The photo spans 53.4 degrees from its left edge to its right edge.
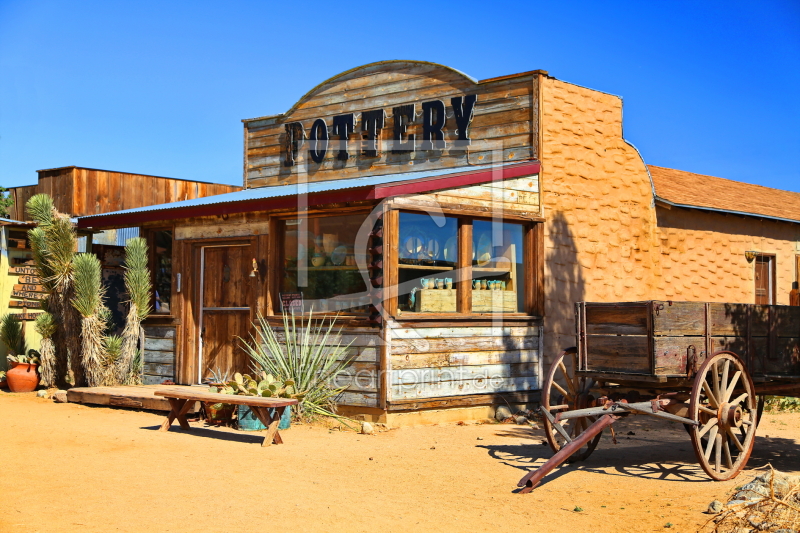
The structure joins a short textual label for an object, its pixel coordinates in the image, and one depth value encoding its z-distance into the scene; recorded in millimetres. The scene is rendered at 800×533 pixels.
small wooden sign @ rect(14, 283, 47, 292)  13640
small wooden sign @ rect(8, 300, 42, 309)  13539
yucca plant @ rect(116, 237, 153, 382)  11734
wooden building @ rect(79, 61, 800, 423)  9766
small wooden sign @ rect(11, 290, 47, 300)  13634
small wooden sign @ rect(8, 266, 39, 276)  13680
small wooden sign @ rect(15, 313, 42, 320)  13516
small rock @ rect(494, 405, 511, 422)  10289
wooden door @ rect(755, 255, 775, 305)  14594
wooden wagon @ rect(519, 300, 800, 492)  6355
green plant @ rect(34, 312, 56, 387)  11812
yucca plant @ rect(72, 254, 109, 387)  11352
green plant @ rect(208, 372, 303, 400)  8898
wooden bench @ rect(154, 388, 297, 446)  7977
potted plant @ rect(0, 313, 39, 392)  12258
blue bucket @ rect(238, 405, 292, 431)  8969
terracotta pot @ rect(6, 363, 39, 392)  12238
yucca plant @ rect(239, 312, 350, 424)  9641
